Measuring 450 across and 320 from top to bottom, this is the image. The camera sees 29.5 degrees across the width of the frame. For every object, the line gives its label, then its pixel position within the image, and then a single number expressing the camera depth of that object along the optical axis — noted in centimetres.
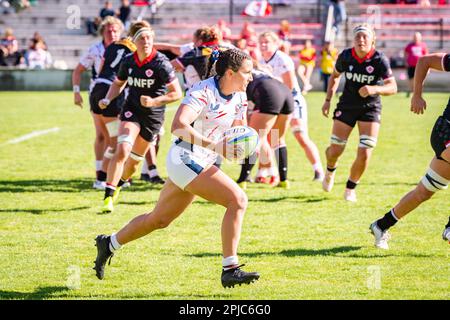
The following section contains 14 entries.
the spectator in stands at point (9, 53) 2987
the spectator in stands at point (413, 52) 2611
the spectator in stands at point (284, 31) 2773
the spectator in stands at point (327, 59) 2705
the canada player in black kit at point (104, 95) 1112
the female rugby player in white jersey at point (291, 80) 1162
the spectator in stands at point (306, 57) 2617
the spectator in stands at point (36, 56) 2959
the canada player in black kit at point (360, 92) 986
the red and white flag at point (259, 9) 2437
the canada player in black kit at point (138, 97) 979
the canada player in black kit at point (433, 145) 723
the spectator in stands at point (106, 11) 2971
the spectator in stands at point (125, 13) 2980
